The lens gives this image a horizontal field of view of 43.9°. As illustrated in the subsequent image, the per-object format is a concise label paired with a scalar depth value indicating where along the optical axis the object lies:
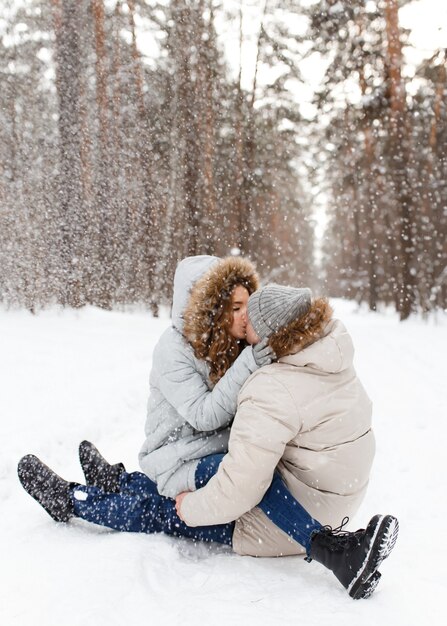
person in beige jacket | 2.46
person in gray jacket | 3.01
